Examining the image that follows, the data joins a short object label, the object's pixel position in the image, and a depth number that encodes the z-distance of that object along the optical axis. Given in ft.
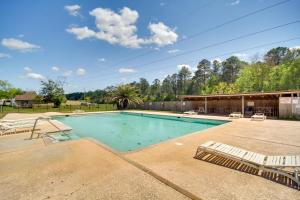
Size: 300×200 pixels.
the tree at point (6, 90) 114.36
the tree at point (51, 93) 77.01
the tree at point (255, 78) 69.71
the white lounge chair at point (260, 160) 7.75
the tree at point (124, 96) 59.79
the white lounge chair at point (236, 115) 31.63
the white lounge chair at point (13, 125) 19.05
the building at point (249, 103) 28.43
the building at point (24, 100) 102.99
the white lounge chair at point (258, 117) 27.97
